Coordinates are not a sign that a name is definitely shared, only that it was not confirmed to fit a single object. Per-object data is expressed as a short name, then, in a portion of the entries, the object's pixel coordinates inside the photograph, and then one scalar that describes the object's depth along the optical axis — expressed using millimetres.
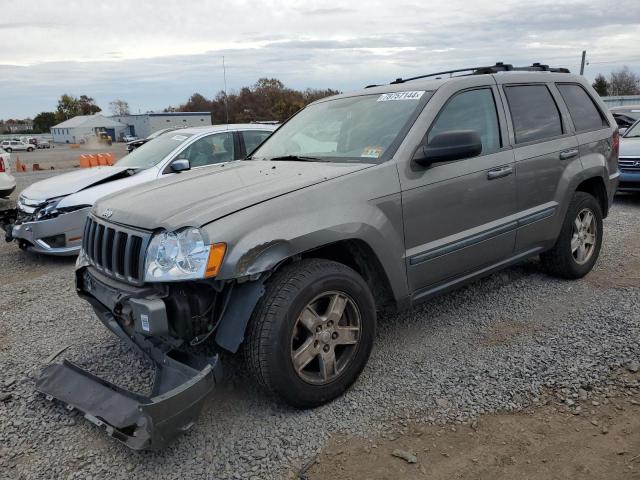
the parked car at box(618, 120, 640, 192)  8789
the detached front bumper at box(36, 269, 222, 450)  2561
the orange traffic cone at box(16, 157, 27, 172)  23420
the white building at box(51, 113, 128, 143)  81750
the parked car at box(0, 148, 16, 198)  10484
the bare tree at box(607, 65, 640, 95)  69062
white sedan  6293
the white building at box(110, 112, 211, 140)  57994
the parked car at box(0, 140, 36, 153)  53938
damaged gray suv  2814
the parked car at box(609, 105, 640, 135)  12680
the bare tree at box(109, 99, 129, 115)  109125
